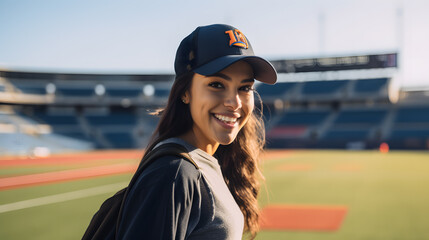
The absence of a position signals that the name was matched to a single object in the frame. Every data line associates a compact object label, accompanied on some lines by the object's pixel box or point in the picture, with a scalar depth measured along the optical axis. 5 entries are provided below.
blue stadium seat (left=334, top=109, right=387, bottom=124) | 41.03
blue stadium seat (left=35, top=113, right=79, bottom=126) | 42.81
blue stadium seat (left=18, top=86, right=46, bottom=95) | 44.69
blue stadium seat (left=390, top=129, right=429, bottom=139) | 35.85
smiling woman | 1.15
